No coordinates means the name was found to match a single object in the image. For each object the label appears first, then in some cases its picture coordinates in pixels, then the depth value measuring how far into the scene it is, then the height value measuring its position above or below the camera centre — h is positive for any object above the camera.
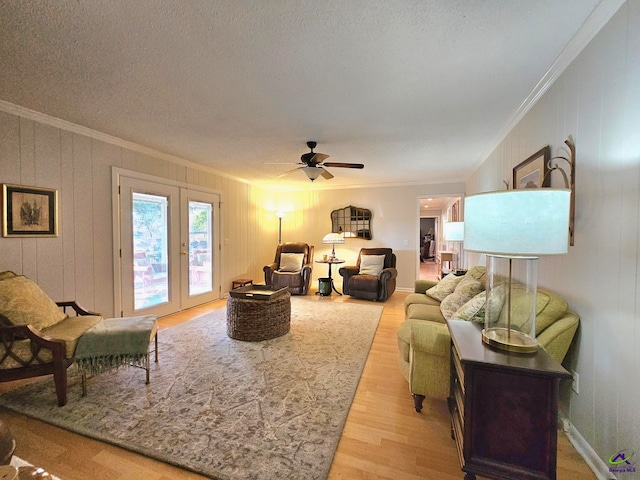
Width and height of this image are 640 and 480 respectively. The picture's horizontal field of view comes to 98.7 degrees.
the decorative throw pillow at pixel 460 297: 2.50 -0.59
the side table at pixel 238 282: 5.37 -0.99
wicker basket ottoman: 3.07 -0.98
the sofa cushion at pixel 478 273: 2.85 -0.43
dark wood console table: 1.19 -0.81
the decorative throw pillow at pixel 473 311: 1.85 -0.54
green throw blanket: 2.04 -0.87
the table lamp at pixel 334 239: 5.34 -0.12
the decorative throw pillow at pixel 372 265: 5.33 -0.63
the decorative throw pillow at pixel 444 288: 3.11 -0.63
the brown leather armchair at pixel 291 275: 5.48 -0.85
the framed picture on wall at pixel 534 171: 2.00 +0.52
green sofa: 1.57 -0.68
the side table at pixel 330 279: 5.44 -0.93
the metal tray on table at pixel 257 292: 3.15 -0.73
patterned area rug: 1.52 -1.23
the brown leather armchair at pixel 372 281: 4.97 -0.90
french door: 3.55 -0.22
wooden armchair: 1.91 -0.78
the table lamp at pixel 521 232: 1.12 +0.01
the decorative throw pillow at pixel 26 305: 2.04 -0.58
